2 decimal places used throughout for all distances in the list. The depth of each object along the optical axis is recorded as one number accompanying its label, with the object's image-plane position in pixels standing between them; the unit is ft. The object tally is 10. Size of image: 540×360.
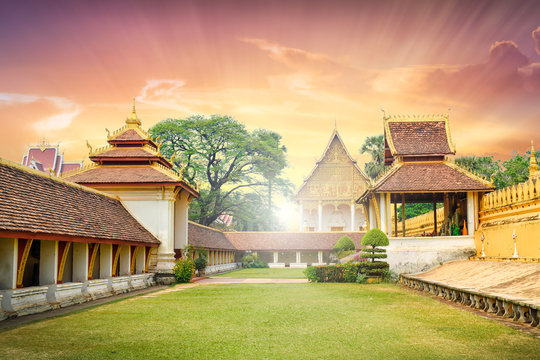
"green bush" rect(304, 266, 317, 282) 74.74
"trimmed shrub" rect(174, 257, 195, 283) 72.79
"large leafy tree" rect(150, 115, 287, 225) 135.33
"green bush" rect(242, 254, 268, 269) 143.23
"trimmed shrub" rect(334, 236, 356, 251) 113.09
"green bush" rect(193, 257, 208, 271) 89.94
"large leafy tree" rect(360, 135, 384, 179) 162.91
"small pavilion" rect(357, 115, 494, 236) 74.02
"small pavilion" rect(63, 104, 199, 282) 71.46
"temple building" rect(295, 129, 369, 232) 170.60
